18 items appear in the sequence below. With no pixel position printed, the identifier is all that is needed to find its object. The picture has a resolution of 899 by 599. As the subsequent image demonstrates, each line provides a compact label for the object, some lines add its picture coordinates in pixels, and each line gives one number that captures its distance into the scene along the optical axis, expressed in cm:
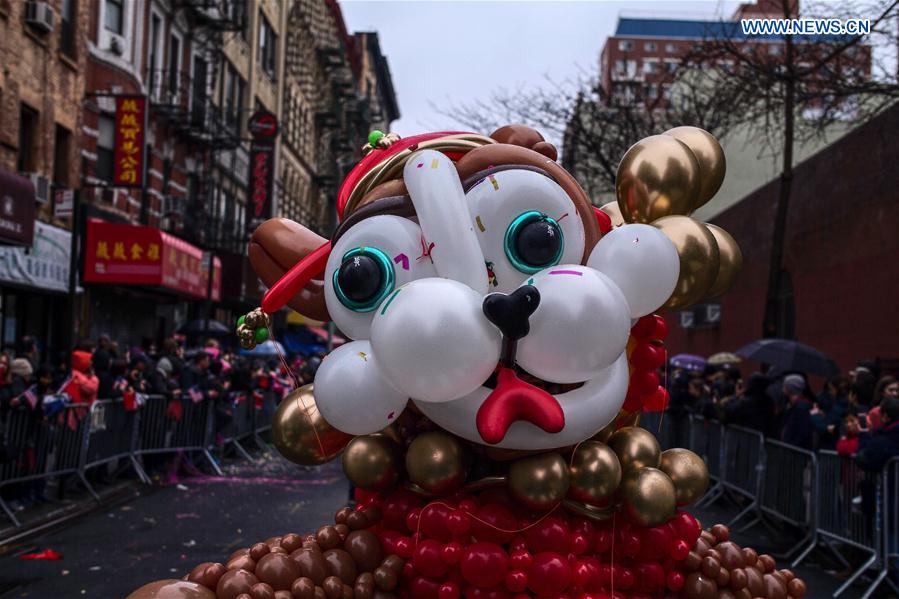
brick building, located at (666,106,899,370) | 1560
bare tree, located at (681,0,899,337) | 1222
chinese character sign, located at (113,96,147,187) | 1944
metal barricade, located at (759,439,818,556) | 902
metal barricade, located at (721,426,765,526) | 1059
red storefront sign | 1884
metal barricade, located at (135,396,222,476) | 1277
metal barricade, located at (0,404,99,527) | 917
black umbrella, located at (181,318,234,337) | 2197
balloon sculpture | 261
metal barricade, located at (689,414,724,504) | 1231
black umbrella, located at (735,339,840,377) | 1282
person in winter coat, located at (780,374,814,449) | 1008
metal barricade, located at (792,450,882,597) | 775
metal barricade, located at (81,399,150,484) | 1107
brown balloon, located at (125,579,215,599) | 259
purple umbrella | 2377
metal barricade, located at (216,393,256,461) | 1532
